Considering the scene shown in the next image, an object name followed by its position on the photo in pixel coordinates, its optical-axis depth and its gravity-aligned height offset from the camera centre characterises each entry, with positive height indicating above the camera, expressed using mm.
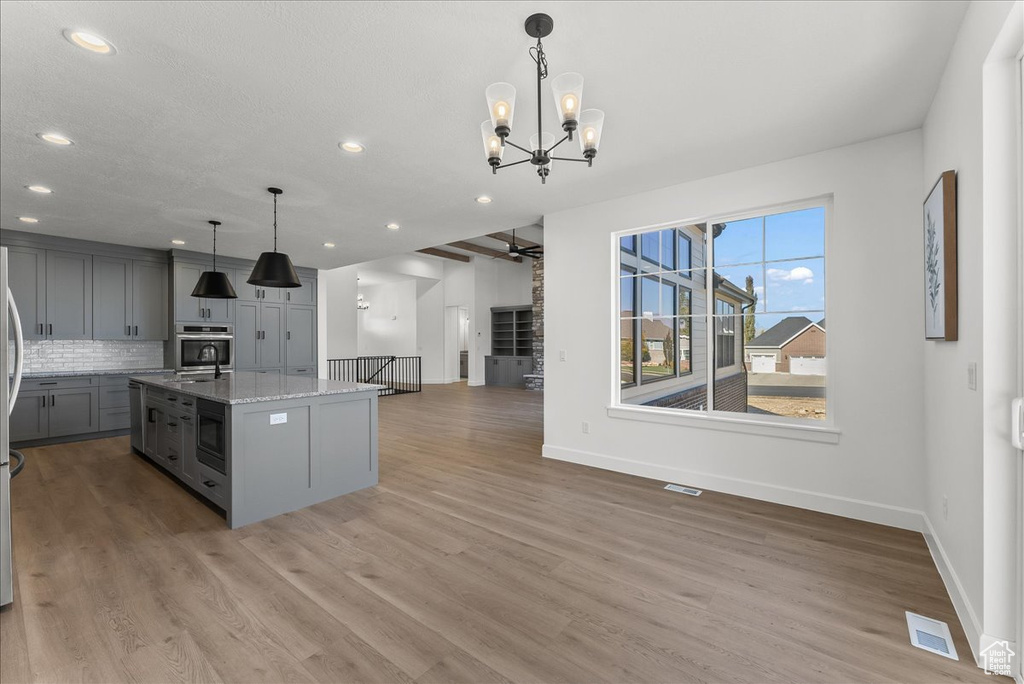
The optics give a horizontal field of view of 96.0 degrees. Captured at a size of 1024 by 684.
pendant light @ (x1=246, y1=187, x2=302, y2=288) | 3670 +571
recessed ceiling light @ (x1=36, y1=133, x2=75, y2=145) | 2928 +1324
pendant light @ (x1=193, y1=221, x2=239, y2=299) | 4391 +539
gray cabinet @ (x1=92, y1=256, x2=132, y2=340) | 5930 +598
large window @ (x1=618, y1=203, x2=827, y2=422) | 3434 +201
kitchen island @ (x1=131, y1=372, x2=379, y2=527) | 3094 -732
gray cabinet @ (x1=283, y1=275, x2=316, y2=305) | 7727 +833
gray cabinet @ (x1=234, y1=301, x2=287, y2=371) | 7098 +111
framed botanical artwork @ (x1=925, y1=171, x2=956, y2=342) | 2121 +393
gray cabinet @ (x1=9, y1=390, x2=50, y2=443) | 5207 -834
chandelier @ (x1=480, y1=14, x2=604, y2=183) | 1855 +983
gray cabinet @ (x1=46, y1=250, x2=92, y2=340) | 5594 +602
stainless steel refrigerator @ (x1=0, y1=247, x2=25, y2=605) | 2047 -424
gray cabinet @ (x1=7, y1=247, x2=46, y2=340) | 5352 +679
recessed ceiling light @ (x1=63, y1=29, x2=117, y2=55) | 1967 +1323
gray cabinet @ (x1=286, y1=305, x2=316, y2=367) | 7711 +115
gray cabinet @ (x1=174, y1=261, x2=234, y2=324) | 6441 +578
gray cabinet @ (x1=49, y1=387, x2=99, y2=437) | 5465 -820
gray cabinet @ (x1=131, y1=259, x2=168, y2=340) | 6289 +594
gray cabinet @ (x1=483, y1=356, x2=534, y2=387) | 12039 -777
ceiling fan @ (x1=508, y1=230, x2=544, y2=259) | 9094 +1861
